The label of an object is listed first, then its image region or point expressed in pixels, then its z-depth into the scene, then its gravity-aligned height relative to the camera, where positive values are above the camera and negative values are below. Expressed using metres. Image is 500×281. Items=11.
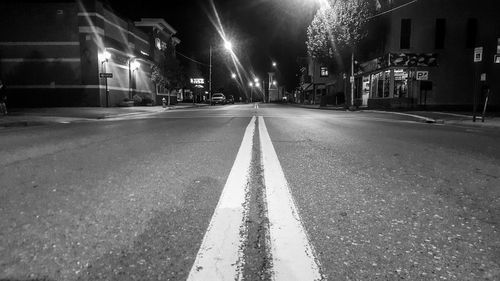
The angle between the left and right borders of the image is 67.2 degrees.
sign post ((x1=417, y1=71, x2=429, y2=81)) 31.31 +2.27
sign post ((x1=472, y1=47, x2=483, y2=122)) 14.97 +1.96
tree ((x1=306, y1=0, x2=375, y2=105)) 30.59 +6.27
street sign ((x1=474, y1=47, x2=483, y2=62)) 14.97 +1.97
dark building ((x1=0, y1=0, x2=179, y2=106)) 33.19 +4.29
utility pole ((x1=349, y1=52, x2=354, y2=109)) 29.70 +1.81
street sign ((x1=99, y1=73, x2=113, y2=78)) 27.12 +1.89
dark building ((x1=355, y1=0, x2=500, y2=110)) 31.02 +4.33
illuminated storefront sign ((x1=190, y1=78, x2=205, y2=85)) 72.33 +3.98
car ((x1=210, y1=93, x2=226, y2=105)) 59.53 +0.45
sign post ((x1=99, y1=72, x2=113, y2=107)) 27.12 +1.89
